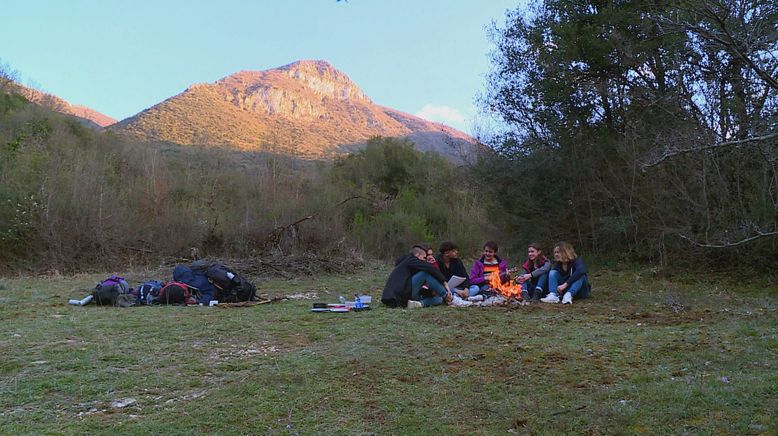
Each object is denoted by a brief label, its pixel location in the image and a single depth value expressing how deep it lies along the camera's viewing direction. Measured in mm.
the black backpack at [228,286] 9203
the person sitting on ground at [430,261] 8367
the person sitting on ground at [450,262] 8977
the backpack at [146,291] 9055
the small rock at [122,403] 3852
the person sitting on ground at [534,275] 8766
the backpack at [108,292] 8898
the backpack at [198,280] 9133
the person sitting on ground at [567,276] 8555
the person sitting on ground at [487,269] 8922
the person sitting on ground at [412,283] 8148
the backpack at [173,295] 8977
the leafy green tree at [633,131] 10641
